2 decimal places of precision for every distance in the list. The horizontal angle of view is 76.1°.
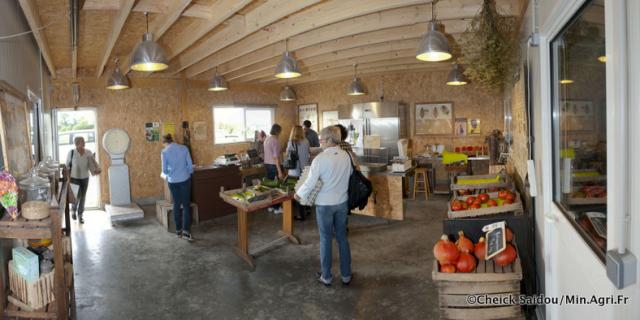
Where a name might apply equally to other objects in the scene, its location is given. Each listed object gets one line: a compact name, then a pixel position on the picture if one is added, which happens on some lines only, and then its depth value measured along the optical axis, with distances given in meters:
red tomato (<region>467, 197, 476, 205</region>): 3.69
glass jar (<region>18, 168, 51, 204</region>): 2.65
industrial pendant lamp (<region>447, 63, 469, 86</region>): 6.88
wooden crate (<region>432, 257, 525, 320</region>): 2.77
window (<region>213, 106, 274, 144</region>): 10.75
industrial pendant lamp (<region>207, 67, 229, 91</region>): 7.55
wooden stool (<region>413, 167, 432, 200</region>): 8.72
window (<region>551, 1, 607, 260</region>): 1.71
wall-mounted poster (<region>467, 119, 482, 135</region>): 9.62
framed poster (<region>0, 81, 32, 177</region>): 2.81
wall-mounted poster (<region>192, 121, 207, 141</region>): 10.15
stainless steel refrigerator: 9.80
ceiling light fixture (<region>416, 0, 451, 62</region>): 3.67
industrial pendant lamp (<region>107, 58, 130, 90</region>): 6.74
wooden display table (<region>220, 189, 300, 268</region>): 4.97
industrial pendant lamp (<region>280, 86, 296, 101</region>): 9.76
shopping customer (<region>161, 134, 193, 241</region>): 6.02
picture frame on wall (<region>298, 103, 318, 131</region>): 12.09
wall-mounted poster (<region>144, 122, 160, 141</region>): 9.37
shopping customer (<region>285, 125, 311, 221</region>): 7.11
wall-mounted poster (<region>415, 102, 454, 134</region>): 9.89
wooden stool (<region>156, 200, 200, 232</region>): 6.85
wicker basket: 2.45
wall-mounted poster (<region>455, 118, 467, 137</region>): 9.74
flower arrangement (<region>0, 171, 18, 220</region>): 2.32
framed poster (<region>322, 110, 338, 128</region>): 11.60
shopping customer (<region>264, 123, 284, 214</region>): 7.41
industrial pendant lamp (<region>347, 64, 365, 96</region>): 8.51
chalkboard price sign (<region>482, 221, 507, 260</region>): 2.88
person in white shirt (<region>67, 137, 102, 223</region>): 7.20
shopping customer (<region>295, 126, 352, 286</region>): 4.07
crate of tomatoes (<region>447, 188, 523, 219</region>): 3.53
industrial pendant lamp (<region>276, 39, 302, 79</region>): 5.20
